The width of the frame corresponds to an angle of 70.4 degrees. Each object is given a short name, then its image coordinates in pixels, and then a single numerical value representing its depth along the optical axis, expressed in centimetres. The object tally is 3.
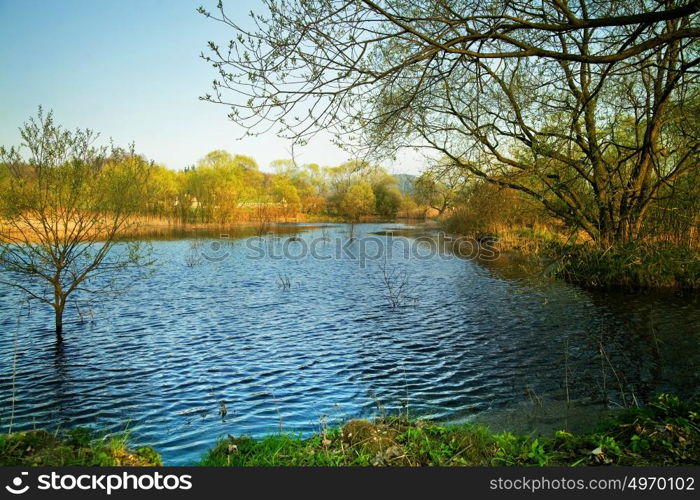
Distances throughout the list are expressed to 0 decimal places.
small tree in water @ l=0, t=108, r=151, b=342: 1036
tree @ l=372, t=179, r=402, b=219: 8012
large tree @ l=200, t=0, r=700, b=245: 572
